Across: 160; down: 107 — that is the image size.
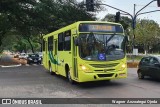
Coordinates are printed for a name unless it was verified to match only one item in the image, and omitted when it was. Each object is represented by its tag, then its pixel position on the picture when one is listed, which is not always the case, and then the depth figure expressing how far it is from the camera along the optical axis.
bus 7.44
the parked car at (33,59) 21.39
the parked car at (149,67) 8.56
